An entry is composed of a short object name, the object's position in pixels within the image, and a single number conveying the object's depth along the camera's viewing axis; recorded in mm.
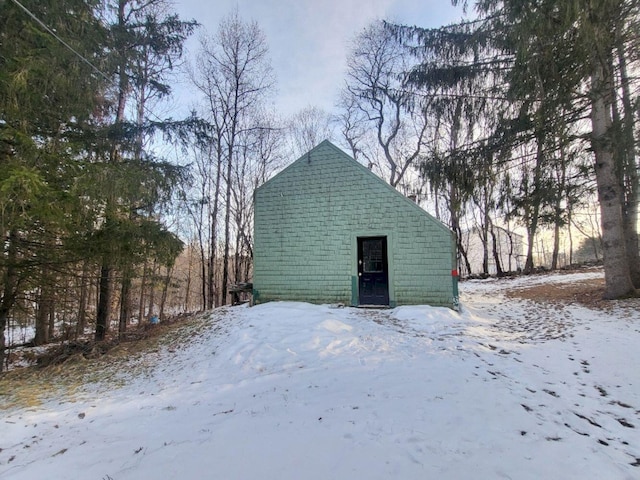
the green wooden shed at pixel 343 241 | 8273
